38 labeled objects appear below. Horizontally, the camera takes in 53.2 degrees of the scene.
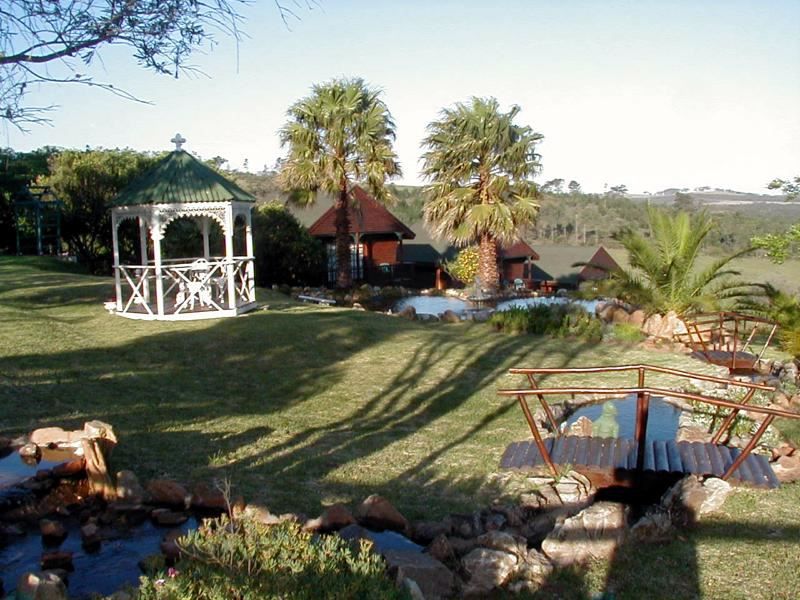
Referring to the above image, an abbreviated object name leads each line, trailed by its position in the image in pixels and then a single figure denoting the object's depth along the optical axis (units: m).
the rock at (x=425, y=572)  4.57
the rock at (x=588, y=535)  5.13
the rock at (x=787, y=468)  7.14
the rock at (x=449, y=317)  20.20
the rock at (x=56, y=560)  5.09
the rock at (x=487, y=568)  4.80
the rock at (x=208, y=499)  6.11
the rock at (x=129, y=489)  6.21
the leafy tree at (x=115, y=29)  5.61
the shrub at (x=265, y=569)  3.64
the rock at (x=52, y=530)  5.66
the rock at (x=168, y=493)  6.17
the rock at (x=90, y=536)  5.54
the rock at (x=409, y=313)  20.80
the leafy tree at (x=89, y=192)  30.25
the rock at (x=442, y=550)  5.10
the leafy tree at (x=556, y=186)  104.41
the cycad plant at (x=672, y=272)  17.53
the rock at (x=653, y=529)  5.43
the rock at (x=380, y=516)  5.85
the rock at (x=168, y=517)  5.89
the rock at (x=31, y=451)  7.42
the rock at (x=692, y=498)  5.81
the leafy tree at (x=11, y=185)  32.50
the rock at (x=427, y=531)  5.72
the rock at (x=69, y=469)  6.66
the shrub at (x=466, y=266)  33.19
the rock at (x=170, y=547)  4.93
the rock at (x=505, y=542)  5.15
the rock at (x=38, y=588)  3.91
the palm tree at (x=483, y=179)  26.45
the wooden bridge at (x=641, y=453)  6.30
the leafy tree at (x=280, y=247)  29.64
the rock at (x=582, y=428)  8.39
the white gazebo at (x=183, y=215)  17.16
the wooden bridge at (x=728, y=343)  12.81
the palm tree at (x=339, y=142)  26.12
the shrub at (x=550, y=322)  17.73
